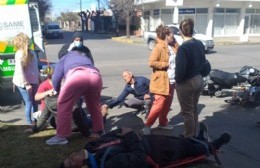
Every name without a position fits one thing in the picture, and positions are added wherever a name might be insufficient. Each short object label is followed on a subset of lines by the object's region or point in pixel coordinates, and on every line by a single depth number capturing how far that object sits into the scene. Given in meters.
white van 5.91
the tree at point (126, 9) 25.60
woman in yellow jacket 3.99
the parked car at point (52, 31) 28.80
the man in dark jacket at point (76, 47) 3.68
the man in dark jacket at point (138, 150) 2.29
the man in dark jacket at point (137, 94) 4.52
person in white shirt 4.23
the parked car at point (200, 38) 15.47
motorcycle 6.16
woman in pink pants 3.27
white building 22.17
